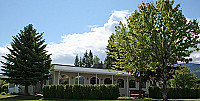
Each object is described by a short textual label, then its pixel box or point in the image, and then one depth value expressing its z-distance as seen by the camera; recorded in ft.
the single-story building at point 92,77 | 79.56
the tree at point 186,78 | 105.40
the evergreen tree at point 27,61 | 76.33
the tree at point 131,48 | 44.11
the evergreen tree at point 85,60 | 283.51
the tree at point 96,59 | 265.34
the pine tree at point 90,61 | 278.36
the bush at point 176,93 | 73.87
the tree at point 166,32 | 41.96
